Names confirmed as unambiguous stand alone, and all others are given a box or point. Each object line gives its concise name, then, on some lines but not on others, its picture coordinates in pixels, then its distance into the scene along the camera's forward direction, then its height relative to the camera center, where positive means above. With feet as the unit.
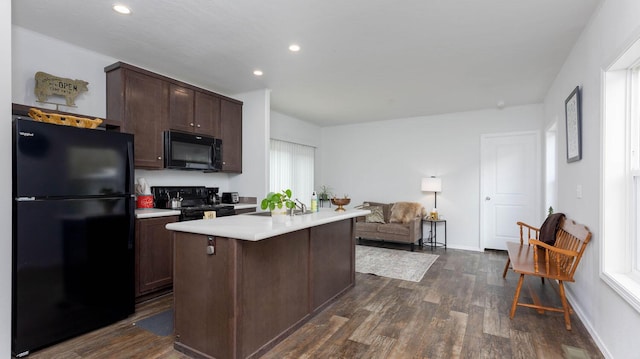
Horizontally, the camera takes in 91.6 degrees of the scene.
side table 18.88 -3.49
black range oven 11.47 -0.91
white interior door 16.84 -0.32
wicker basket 8.06 +1.58
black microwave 11.81 +1.10
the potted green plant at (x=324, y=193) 22.91 -1.06
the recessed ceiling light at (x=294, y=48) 9.82 +4.21
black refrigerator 7.02 -1.34
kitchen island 6.52 -2.43
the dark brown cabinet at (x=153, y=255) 9.94 -2.53
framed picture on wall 9.01 +1.64
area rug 13.35 -4.04
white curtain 19.12 +0.70
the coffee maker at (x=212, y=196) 14.21 -0.80
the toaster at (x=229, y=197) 14.74 -0.87
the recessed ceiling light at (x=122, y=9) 7.62 +4.22
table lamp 18.62 -0.30
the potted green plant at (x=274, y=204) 8.15 -0.66
